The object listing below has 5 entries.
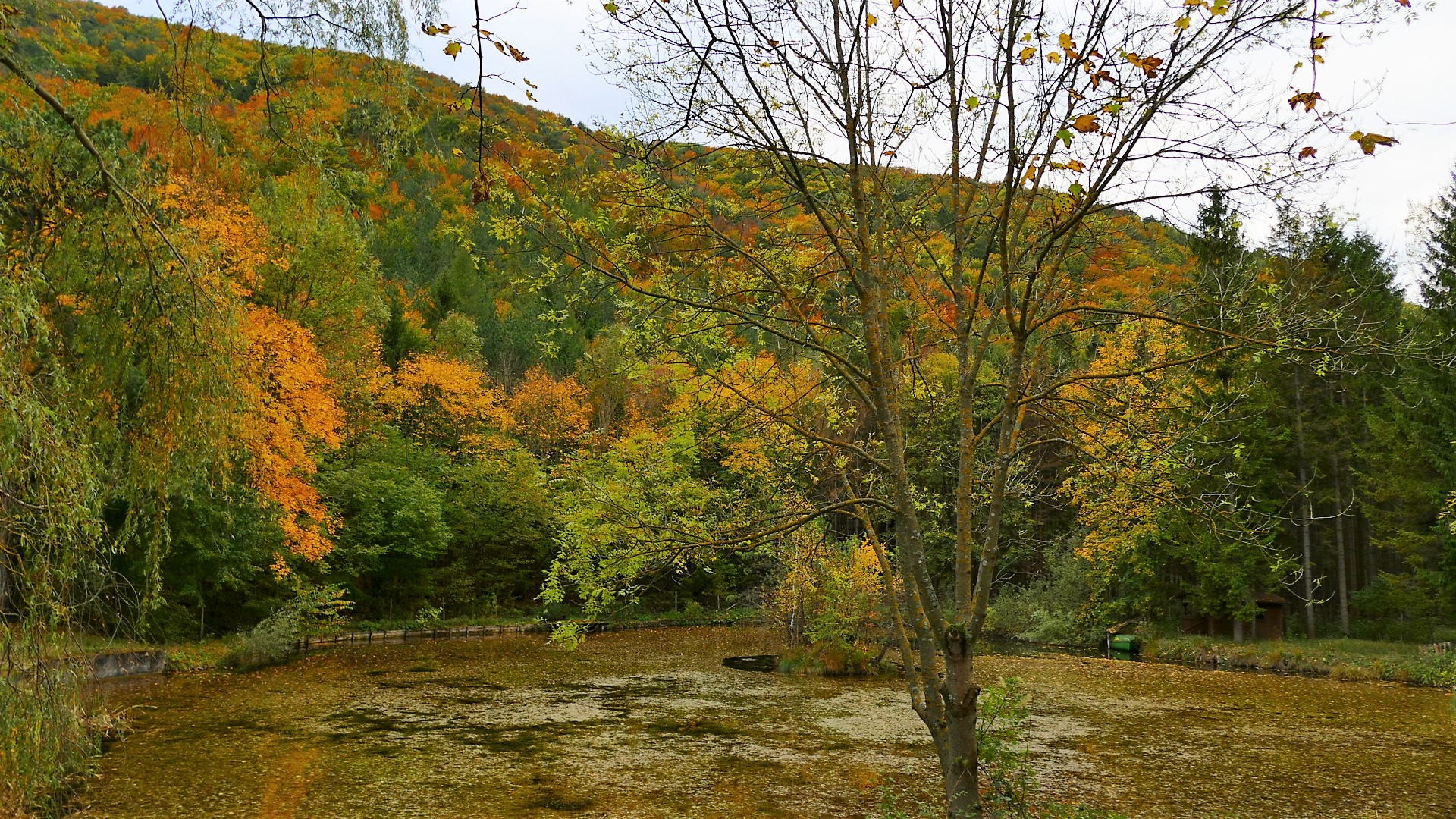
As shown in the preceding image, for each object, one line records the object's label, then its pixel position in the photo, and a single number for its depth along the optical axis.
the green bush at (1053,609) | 26.81
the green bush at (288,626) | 18.23
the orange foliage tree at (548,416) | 34.69
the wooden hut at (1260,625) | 23.39
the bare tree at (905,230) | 4.81
